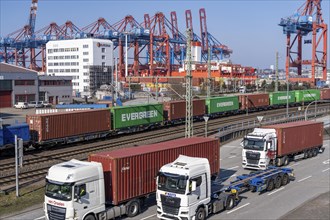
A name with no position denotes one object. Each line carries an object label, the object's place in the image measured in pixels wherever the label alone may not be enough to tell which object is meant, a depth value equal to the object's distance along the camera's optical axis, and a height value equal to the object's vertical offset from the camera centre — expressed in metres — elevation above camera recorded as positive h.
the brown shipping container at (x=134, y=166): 16.83 -3.03
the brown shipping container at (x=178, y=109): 46.38 -1.61
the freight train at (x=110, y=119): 32.66 -2.30
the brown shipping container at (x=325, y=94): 79.78 -0.07
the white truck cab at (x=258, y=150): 26.31 -3.60
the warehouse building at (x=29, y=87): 76.00 +1.80
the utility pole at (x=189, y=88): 28.10 +0.46
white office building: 126.06 +11.06
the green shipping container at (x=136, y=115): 39.56 -2.01
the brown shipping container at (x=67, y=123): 32.66 -2.34
